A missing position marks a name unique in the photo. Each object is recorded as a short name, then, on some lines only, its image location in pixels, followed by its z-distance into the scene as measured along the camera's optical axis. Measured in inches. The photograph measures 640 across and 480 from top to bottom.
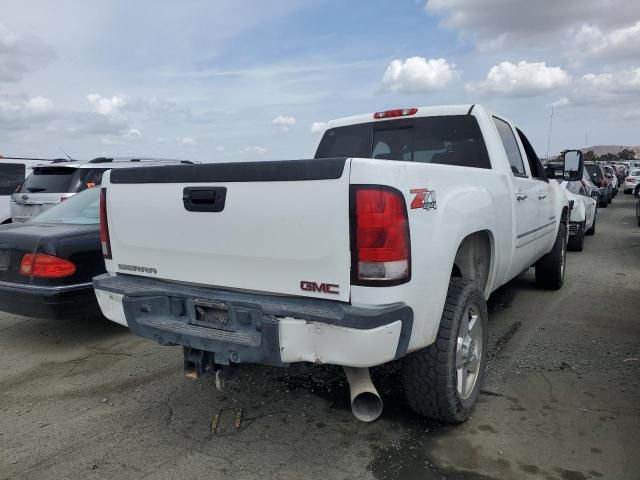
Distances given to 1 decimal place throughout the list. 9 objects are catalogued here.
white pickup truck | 94.0
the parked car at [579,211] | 366.6
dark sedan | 173.5
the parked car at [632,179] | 869.1
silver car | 331.9
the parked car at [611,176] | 834.2
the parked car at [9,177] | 423.5
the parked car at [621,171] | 1244.5
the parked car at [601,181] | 701.3
